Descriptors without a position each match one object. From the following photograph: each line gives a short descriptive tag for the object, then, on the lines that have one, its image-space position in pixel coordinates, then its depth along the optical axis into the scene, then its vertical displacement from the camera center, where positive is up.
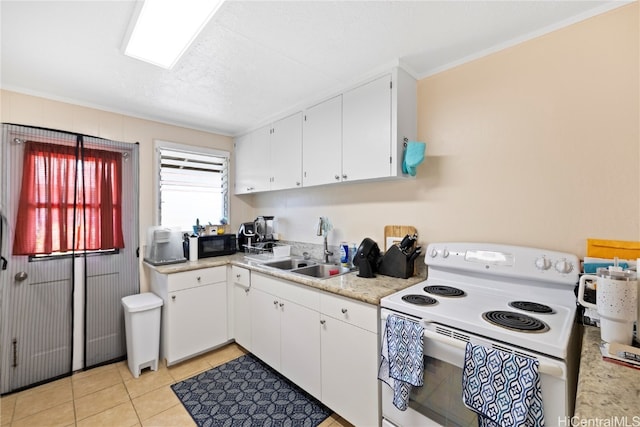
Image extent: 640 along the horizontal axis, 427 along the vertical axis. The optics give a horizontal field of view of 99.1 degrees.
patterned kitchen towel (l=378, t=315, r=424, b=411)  1.26 -0.69
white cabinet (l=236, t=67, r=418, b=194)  1.84 +0.62
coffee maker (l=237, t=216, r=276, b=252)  3.15 -0.22
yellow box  1.25 -0.17
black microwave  2.86 -0.34
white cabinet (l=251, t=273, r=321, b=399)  1.86 -0.87
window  2.89 +0.33
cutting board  2.05 -0.14
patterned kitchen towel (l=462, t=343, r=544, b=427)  0.96 -0.65
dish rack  2.72 -0.41
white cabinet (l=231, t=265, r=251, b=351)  2.49 -0.86
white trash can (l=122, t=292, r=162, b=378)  2.25 -1.00
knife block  1.87 -0.35
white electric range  1.00 -0.46
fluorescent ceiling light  1.30 +0.99
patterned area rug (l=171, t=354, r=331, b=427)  1.79 -1.34
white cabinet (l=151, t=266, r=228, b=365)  2.35 -0.88
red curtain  2.12 +0.11
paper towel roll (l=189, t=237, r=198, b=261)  2.74 -0.35
